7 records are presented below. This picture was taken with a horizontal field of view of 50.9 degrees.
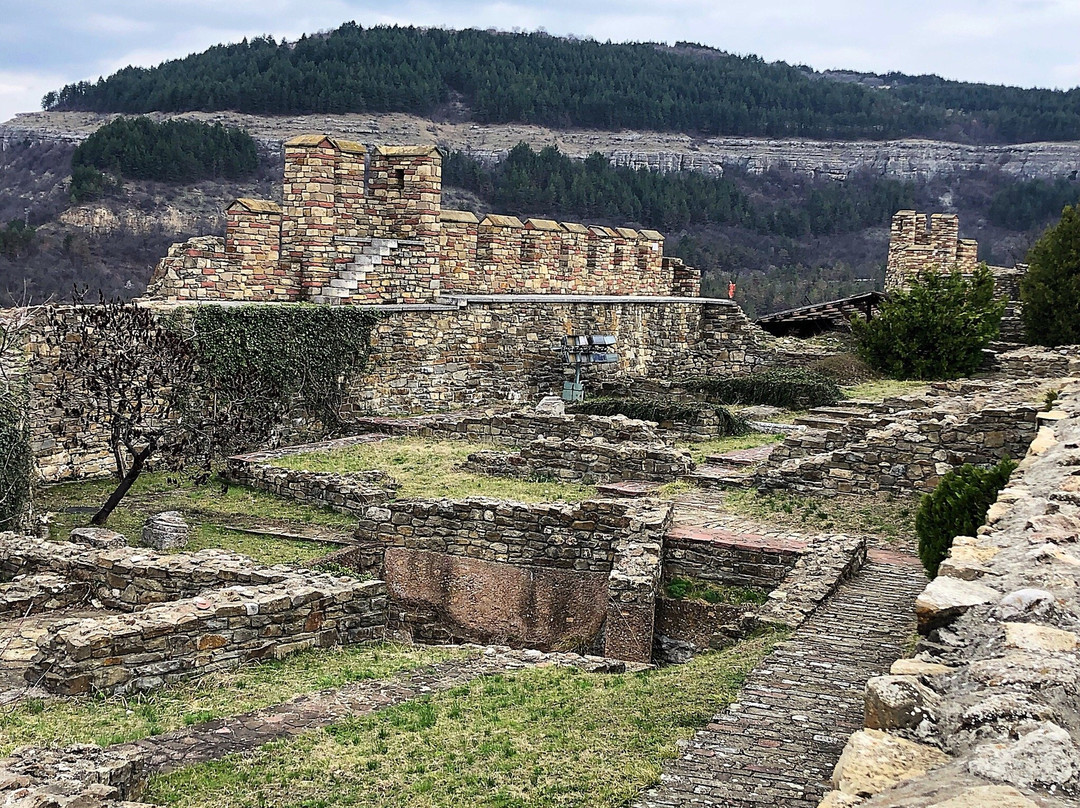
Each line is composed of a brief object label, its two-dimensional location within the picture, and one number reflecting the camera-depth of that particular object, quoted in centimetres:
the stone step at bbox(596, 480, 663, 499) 1178
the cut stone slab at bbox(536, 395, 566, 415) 1759
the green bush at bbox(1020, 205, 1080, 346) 2223
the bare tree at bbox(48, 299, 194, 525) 1200
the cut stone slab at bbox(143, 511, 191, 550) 1052
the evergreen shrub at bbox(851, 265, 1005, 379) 2039
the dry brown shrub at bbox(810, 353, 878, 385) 2080
